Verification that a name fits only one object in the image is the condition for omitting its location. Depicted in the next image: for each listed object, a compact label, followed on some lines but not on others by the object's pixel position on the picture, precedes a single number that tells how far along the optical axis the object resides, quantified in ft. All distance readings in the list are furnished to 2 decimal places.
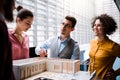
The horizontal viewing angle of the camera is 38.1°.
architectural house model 4.39
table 4.45
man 6.79
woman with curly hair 6.12
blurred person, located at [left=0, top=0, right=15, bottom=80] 2.32
